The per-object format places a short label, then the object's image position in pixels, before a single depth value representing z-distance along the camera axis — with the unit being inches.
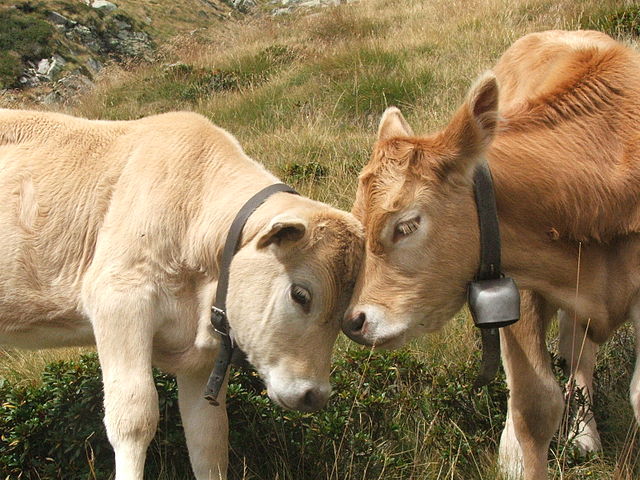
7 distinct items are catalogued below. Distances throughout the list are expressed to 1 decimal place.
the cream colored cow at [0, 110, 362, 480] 157.2
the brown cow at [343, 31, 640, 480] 150.2
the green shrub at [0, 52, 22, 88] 1363.7
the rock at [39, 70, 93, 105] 695.7
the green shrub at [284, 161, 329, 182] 325.1
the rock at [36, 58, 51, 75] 1480.1
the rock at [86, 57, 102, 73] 1595.5
